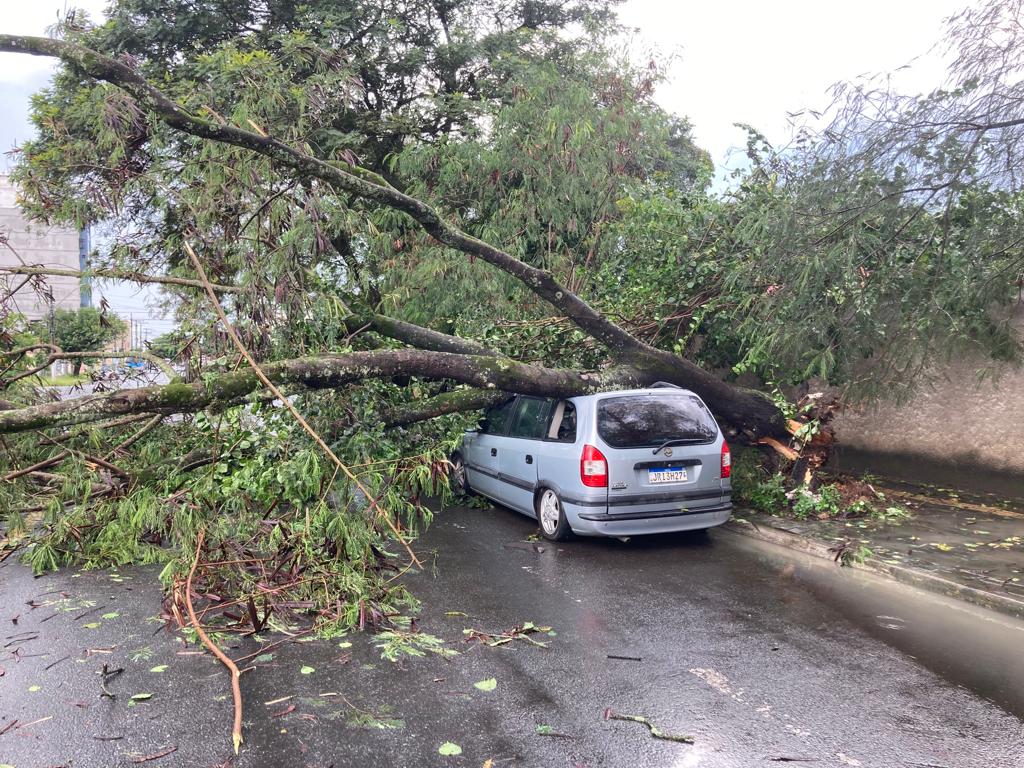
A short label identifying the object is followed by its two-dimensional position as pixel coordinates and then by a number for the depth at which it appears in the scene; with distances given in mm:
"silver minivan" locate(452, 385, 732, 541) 7285
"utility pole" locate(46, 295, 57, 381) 8625
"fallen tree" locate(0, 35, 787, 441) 5801
